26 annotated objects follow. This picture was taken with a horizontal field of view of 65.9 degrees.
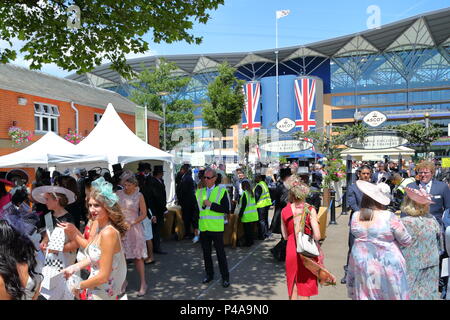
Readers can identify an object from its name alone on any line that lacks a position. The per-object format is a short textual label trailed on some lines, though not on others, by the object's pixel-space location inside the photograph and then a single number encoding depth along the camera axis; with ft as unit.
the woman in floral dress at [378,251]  10.03
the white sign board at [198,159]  61.29
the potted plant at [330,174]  35.12
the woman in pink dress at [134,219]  15.93
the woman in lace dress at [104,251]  8.66
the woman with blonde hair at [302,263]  12.19
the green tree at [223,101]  81.00
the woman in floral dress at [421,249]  11.71
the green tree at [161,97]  105.09
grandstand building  149.59
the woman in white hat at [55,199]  11.76
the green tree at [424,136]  43.56
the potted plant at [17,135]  49.86
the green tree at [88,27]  20.99
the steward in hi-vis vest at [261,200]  26.45
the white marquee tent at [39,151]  28.55
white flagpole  162.09
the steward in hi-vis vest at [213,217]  16.66
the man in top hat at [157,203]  23.57
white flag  141.79
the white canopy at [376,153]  89.85
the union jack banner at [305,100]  145.48
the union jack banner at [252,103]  153.79
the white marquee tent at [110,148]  28.50
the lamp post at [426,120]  46.06
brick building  51.55
